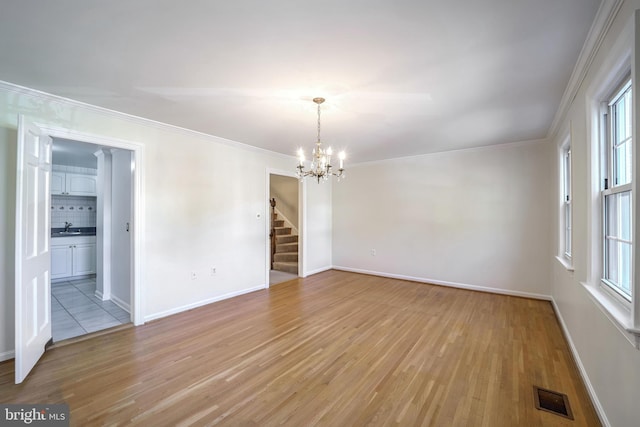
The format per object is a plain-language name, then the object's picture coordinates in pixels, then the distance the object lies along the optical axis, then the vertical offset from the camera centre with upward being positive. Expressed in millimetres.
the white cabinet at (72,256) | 5371 -883
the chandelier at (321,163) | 3004 +603
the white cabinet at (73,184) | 5706 +660
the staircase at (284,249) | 6543 -906
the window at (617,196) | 1654 +132
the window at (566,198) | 3334 +222
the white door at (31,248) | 2211 -313
